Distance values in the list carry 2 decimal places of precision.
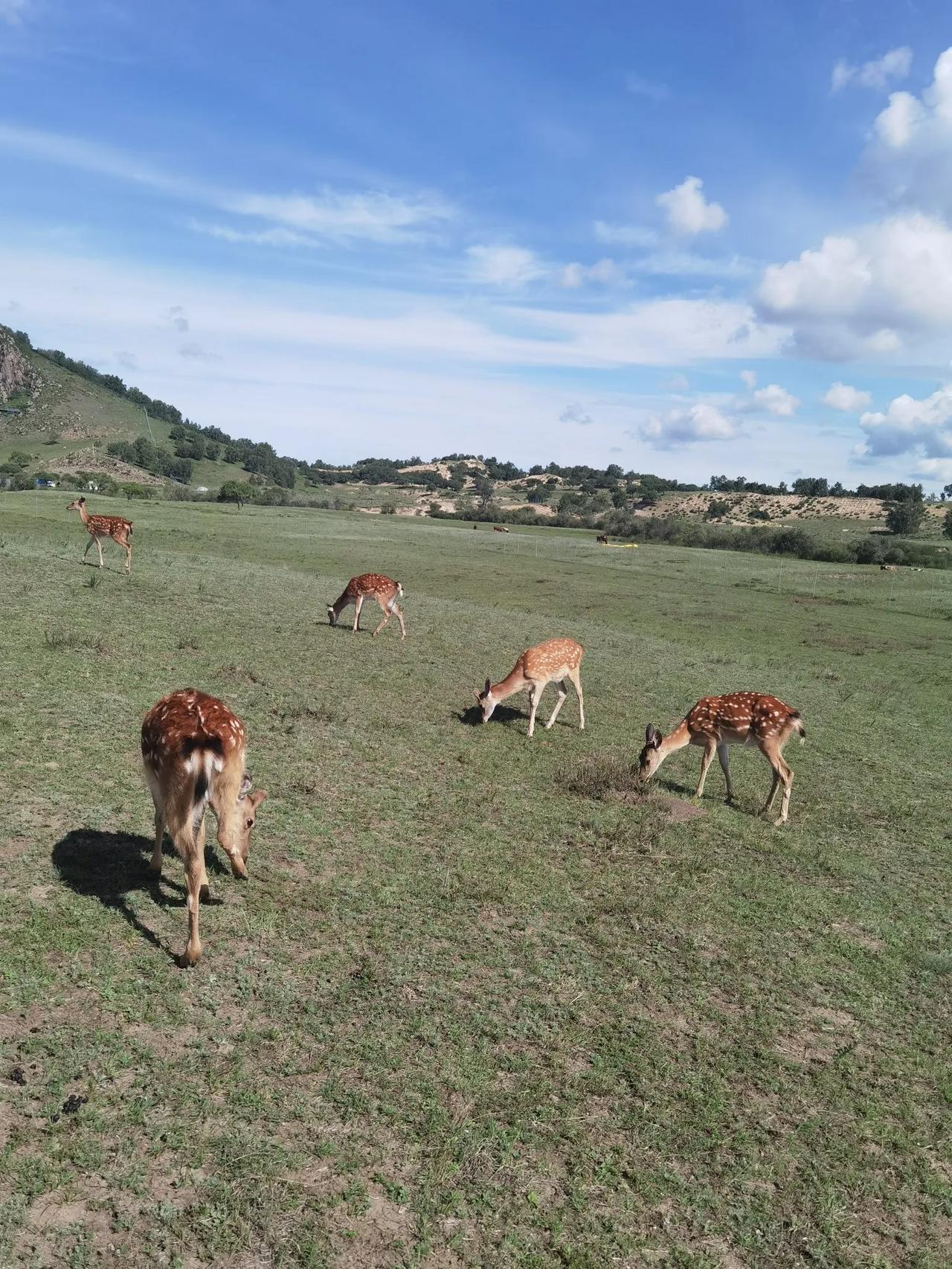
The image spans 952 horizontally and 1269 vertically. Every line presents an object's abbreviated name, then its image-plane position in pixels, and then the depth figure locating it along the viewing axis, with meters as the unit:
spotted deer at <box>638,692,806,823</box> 11.84
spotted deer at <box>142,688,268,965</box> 6.75
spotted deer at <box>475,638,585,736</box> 15.47
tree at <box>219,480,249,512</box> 104.88
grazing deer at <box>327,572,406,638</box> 22.45
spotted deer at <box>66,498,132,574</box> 27.30
